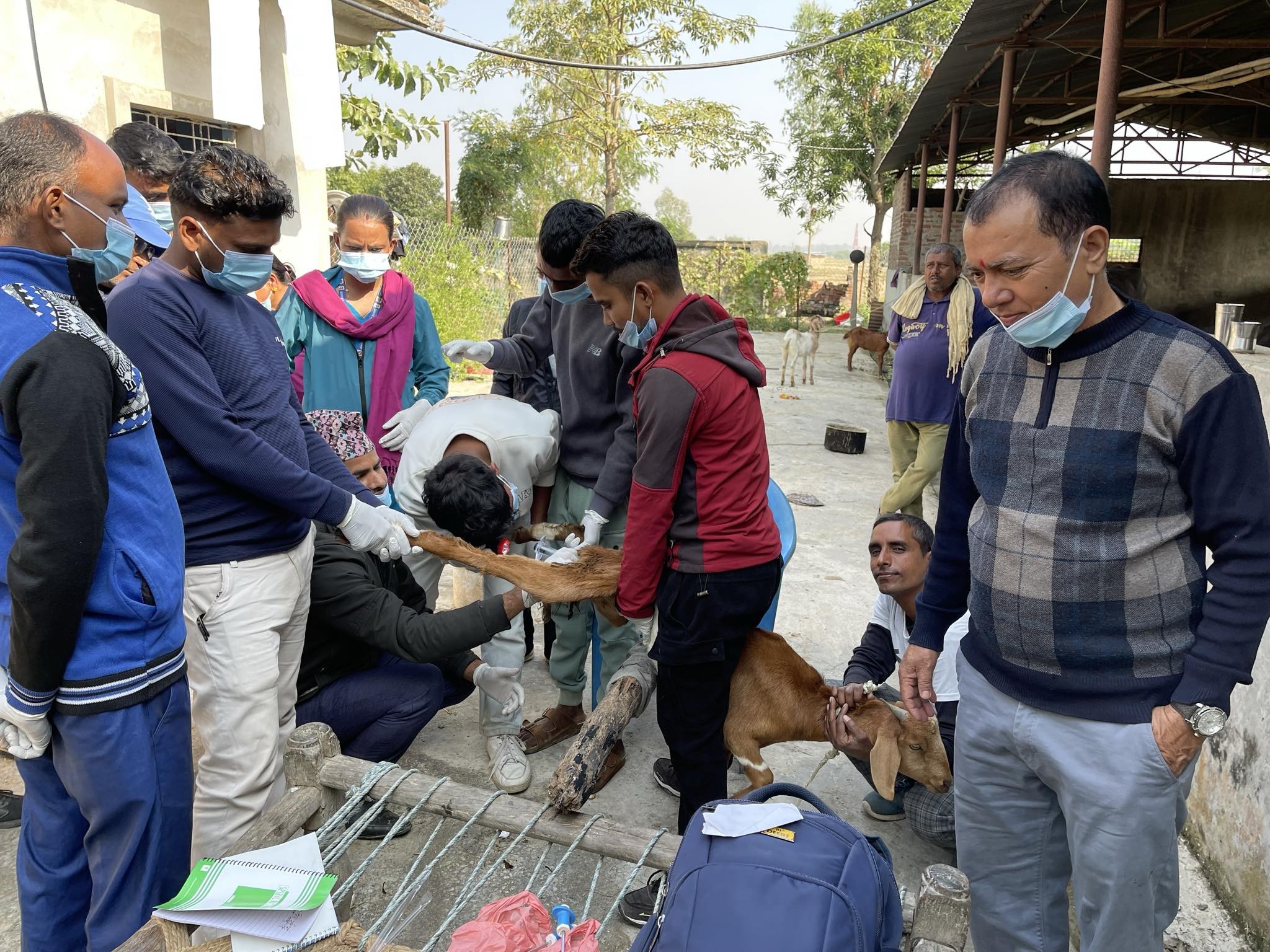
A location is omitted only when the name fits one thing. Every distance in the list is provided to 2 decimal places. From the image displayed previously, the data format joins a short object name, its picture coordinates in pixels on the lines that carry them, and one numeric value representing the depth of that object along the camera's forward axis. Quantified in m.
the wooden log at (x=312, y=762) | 2.10
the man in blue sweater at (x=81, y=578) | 1.57
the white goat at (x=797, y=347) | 13.39
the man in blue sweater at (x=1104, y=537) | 1.50
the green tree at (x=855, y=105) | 21.56
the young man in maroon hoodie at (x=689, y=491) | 2.28
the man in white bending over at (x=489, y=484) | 2.78
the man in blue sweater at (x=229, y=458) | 2.08
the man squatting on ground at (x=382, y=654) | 2.65
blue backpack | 1.36
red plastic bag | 1.57
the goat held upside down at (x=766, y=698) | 2.55
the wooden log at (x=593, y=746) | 1.97
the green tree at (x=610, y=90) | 16.55
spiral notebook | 1.54
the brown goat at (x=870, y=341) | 14.67
